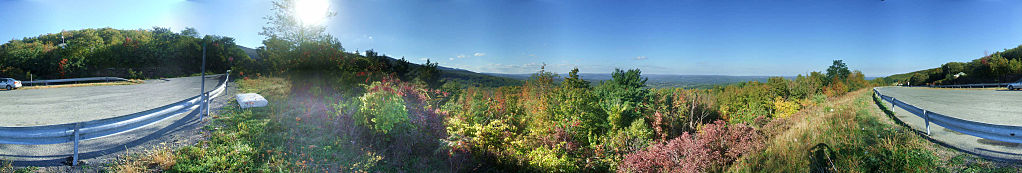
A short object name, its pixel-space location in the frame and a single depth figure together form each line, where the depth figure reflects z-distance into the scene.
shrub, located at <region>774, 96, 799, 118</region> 16.11
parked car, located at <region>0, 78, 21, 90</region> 12.89
